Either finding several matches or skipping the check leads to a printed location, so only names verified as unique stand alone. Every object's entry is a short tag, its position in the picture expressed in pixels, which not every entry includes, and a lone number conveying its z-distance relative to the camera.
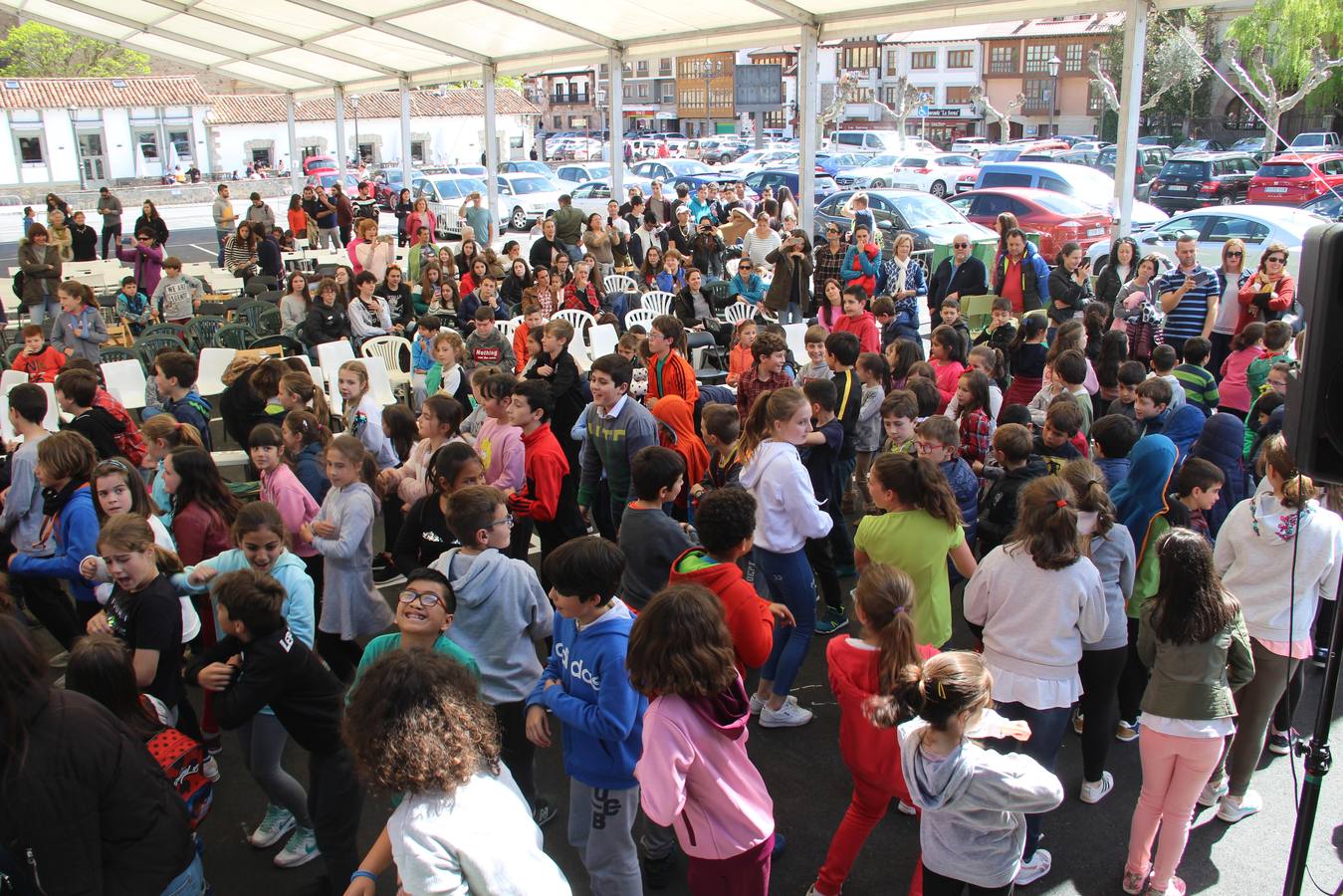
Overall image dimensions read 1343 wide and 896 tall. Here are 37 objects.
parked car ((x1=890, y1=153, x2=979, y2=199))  27.80
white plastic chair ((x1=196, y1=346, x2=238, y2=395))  8.31
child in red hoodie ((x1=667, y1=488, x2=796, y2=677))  3.08
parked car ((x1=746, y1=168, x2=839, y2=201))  21.66
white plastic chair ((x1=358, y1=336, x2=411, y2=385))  8.79
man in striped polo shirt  7.36
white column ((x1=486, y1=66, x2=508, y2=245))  15.90
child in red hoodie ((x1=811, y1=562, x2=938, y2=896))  2.86
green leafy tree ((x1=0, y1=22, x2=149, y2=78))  55.34
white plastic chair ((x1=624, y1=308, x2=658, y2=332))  9.56
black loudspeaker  2.12
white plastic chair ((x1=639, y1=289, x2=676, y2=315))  10.30
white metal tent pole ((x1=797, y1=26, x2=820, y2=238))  10.39
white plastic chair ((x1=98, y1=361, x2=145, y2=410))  8.09
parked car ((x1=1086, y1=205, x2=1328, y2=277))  11.83
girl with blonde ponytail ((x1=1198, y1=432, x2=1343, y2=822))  3.49
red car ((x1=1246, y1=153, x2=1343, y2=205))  19.98
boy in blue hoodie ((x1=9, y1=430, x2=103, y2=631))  4.05
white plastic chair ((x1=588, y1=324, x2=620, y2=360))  8.45
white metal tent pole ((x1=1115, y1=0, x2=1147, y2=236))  7.96
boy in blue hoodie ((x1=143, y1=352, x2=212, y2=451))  5.61
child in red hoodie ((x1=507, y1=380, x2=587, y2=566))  4.65
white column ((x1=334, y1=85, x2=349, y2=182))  20.52
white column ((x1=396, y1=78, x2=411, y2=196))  18.50
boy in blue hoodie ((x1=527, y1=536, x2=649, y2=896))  2.72
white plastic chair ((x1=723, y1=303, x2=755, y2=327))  9.82
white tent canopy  9.60
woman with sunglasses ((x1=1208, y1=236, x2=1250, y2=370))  7.37
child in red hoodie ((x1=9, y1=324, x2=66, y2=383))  7.36
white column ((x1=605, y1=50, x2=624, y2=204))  12.84
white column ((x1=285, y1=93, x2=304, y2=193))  22.11
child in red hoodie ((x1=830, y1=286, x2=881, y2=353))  7.27
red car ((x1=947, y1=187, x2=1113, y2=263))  14.84
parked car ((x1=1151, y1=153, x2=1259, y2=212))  23.06
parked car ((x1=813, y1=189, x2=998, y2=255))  14.90
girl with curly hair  1.96
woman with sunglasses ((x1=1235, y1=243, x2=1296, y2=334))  7.12
